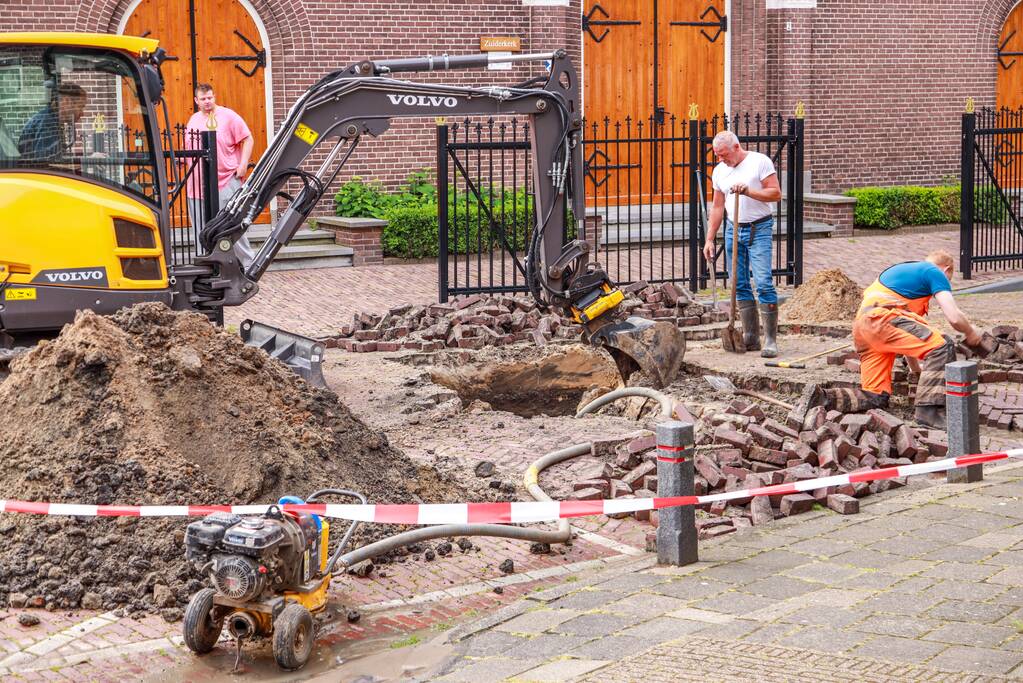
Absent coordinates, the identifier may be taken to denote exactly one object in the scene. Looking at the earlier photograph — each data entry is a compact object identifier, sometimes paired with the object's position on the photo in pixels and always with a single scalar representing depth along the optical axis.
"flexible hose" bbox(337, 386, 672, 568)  6.34
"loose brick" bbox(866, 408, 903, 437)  8.61
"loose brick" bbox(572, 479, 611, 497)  7.61
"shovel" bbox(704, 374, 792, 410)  10.49
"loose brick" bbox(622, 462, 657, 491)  7.71
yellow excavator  8.87
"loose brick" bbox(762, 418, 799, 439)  8.52
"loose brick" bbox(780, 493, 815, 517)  7.31
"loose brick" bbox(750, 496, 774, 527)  7.21
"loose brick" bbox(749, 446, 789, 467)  8.00
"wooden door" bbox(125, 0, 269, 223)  18.23
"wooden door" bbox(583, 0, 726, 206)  21.30
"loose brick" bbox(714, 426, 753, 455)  8.11
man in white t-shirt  11.81
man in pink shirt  15.14
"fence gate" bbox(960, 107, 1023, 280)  17.11
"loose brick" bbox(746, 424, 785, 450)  8.14
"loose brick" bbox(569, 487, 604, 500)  7.50
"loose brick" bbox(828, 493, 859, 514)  7.28
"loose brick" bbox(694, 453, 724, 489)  7.47
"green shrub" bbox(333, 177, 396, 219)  19.03
